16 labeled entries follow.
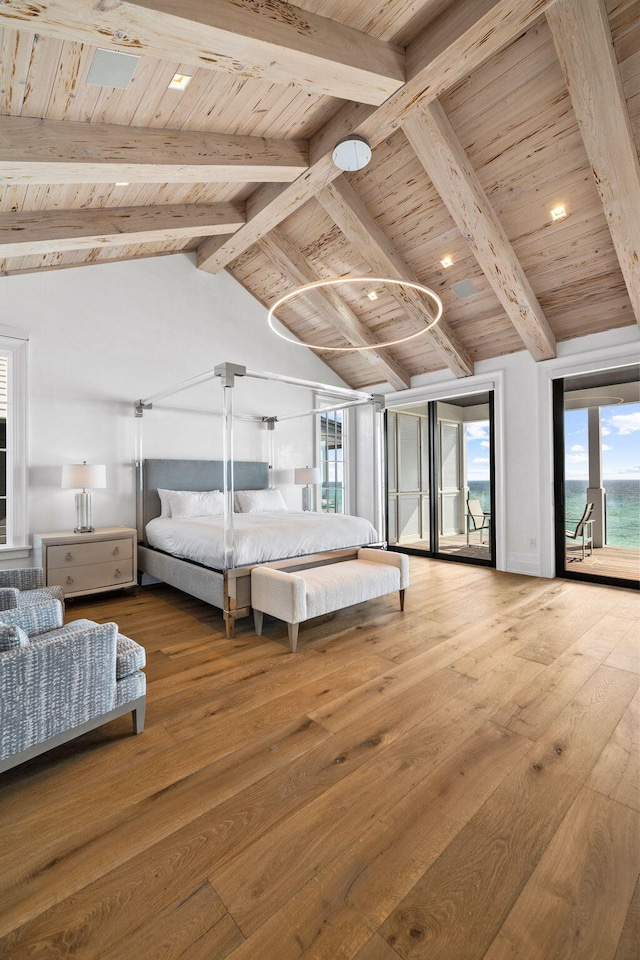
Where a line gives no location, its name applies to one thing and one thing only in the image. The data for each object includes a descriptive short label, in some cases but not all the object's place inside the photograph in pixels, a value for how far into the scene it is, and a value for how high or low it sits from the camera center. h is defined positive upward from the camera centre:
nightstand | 3.85 -0.72
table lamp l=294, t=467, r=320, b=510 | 5.95 +0.07
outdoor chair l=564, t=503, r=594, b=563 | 5.04 -0.62
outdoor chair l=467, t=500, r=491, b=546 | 5.98 -0.55
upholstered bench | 2.91 -0.78
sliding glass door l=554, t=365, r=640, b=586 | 4.69 +0.06
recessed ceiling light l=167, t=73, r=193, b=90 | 2.48 +2.32
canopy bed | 3.28 -0.41
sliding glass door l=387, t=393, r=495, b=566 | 5.95 +0.02
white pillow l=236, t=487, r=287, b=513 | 5.29 -0.26
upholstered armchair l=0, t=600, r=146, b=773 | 1.58 -0.81
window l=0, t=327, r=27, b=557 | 4.12 +0.39
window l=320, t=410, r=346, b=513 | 7.07 +0.34
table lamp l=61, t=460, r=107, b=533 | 4.03 +0.01
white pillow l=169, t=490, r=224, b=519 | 4.72 -0.25
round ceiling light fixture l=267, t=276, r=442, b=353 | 3.10 +1.45
